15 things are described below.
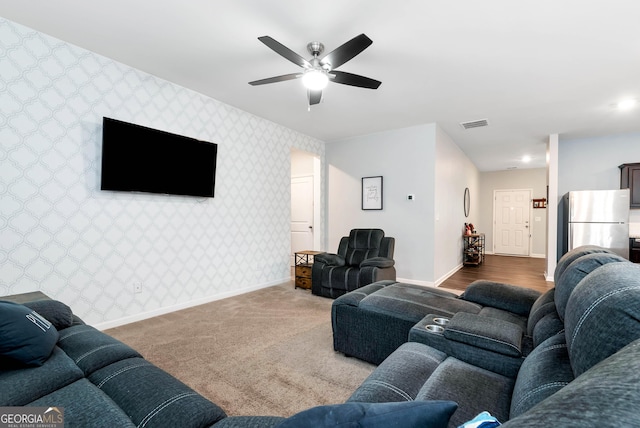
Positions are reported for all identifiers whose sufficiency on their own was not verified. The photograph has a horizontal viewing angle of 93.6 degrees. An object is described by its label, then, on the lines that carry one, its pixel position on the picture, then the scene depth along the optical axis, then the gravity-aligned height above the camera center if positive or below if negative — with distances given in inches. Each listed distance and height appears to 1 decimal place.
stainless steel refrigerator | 181.9 -4.8
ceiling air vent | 185.3 +55.3
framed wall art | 212.6 +12.8
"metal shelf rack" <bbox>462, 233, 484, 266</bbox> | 277.3 -37.9
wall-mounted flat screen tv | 116.2 +21.1
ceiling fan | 86.2 +46.6
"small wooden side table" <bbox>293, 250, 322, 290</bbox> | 181.3 -39.0
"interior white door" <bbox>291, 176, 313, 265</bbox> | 252.8 -2.4
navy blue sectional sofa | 17.0 -25.6
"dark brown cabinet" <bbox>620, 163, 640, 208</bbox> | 196.2 +20.8
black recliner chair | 154.8 -29.4
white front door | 345.4 -13.0
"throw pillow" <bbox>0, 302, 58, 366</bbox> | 48.4 -21.5
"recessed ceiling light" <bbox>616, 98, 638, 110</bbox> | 149.6 +55.2
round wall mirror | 289.2 +9.8
